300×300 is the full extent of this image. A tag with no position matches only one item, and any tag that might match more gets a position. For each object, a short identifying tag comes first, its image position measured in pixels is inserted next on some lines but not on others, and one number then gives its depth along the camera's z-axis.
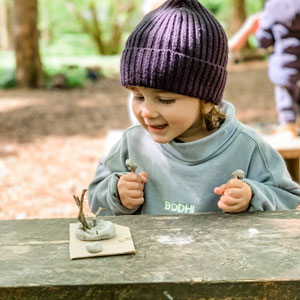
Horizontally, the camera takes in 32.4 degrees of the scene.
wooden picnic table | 1.23
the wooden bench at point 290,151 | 4.79
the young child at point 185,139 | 1.90
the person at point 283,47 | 5.19
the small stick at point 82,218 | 1.52
